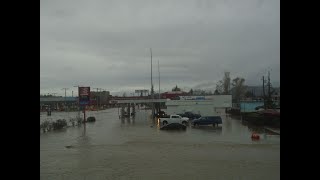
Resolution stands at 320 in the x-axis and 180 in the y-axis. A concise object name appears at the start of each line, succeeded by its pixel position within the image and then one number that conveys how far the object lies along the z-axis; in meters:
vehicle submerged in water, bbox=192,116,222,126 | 35.64
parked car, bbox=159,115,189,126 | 36.16
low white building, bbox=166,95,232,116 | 45.94
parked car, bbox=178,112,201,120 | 42.58
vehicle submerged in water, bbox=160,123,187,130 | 33.69
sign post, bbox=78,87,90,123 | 38.56
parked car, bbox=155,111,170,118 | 45.88
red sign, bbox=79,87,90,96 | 38.55
